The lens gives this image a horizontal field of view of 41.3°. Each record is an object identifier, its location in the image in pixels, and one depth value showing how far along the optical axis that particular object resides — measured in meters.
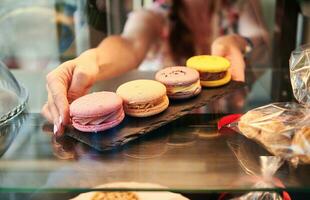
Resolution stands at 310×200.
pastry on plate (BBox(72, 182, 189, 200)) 0.44
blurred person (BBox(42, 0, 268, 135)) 0.79
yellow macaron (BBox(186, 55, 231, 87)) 0.54
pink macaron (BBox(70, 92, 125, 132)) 0.43
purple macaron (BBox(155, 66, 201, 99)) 0.50
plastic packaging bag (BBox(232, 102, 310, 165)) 0.40
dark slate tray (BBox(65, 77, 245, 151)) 0.43
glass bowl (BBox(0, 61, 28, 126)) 0.52
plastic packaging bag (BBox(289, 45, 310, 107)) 0.47
